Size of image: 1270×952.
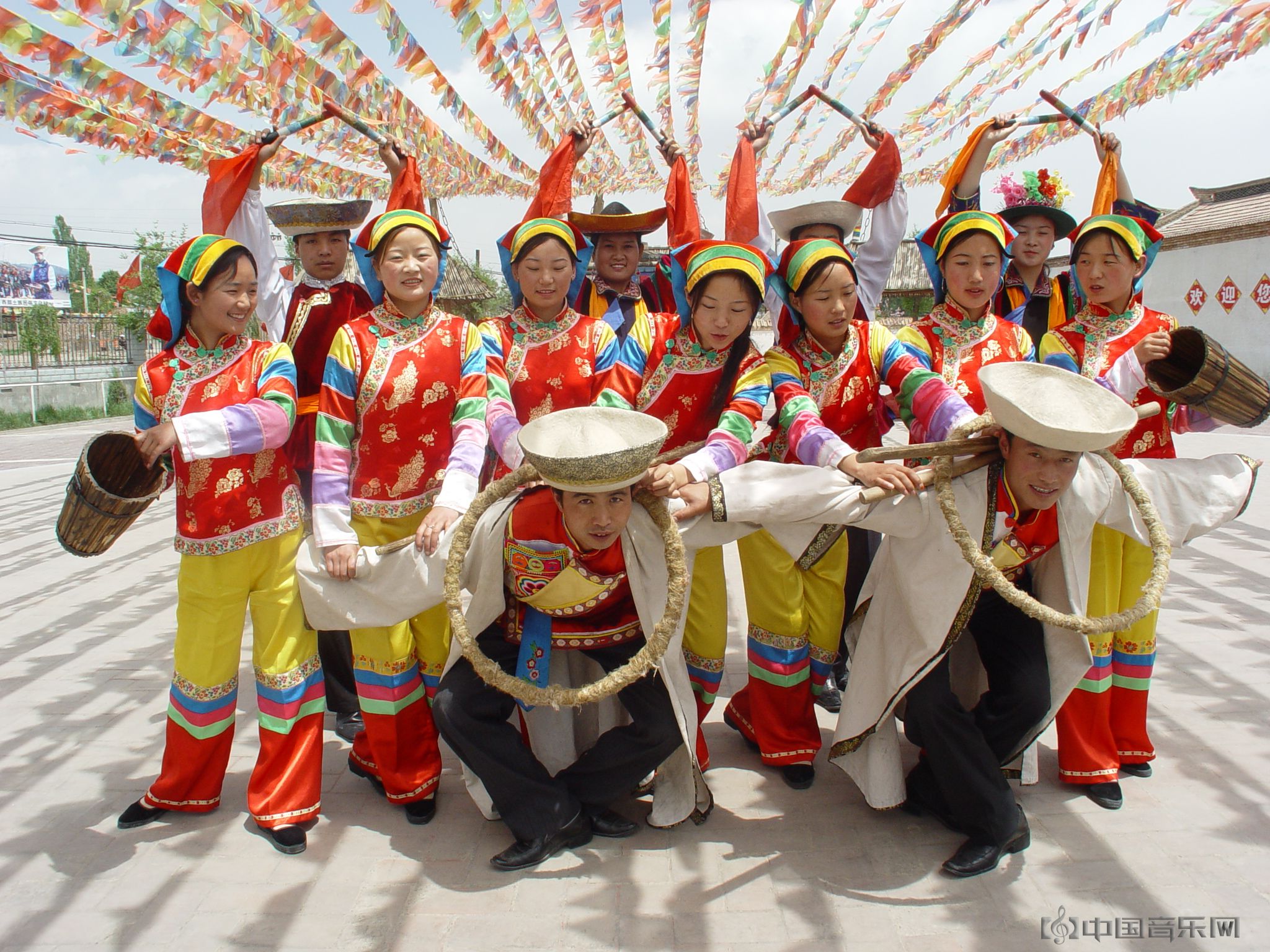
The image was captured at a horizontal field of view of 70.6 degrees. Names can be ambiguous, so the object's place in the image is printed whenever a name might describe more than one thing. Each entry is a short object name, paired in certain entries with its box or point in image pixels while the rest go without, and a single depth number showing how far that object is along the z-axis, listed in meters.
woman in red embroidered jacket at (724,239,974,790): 3.15
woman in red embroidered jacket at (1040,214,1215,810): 3.12
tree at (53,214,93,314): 41.31
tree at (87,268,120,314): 27.89
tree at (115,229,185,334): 21.83
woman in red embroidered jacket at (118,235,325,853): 2.87
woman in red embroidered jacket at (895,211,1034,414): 3.21
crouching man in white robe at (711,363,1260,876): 2.72
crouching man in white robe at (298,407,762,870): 2.72
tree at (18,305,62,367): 21.84
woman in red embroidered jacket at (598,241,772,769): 3.07
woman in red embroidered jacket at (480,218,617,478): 3.32
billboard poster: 37.66
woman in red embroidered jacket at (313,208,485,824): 3.03
